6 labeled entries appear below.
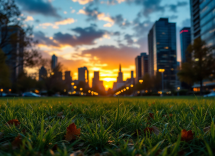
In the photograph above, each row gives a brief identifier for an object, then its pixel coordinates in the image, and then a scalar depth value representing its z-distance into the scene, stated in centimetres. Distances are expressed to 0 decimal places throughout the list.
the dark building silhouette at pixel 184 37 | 16825
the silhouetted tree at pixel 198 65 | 3559
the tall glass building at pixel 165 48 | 15075
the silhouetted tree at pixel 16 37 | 2134
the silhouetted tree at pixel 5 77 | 4281
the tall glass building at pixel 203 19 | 6388
